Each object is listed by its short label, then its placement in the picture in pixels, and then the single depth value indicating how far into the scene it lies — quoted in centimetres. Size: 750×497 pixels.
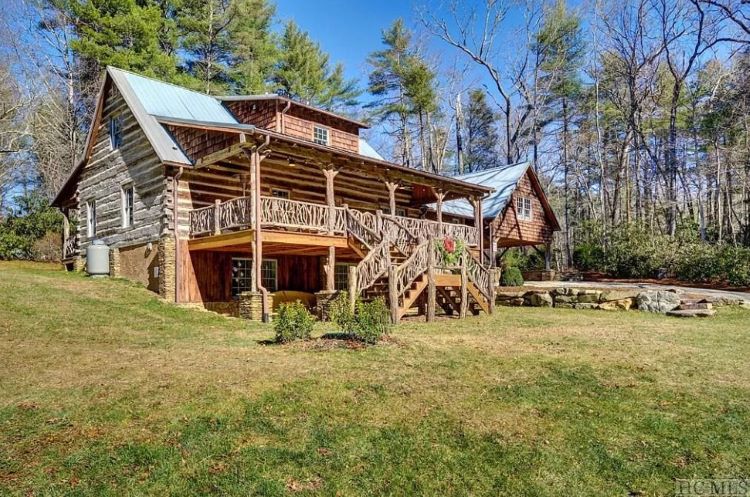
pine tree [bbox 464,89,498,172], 4625
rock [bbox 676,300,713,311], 1622
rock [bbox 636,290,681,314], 1704
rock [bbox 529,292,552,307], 1942
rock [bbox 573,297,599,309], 1828
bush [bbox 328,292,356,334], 980
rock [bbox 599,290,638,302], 1805
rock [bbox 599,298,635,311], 1788
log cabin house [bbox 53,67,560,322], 1427
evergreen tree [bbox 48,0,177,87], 2900
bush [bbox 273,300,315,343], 973
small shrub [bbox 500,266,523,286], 2477
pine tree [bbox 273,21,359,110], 3812
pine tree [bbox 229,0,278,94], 3491
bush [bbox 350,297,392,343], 952
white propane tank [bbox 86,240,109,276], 1823
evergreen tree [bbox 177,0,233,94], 3350
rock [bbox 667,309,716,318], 1562
